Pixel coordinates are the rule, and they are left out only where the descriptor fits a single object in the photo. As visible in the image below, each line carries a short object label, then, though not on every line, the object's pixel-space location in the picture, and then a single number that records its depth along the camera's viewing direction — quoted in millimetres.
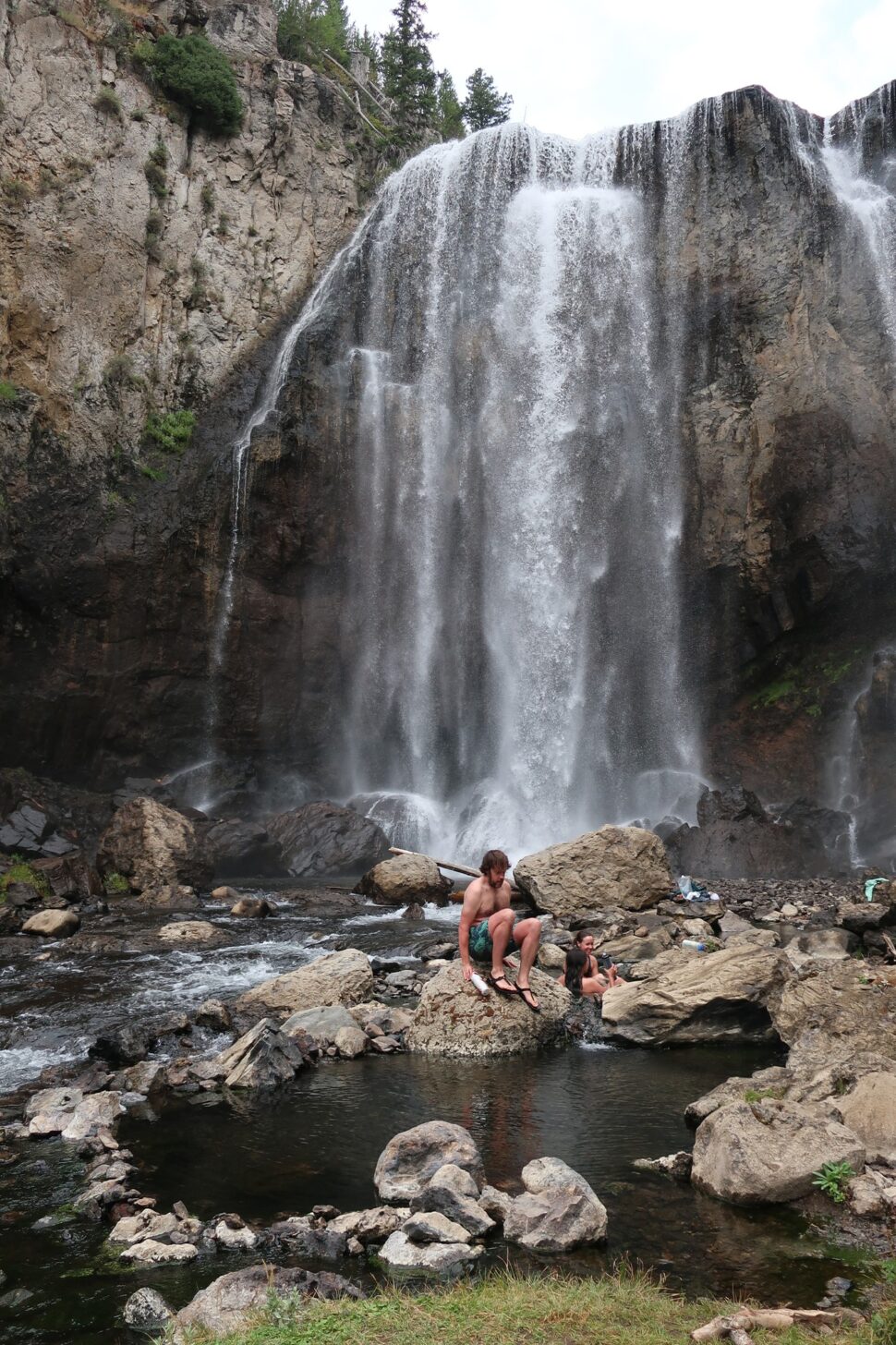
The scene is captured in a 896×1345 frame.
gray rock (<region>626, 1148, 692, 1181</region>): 5977
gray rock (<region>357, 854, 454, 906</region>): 17781
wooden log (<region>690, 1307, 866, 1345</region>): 3611
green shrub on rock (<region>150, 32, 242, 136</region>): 29906
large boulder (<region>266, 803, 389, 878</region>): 22062
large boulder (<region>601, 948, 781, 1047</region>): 9055
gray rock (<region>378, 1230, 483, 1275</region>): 4770
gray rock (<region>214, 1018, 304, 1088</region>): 7992
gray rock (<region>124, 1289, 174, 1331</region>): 4391
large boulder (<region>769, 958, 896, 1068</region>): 7562
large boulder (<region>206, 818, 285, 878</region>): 21703
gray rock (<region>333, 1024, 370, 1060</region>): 8805
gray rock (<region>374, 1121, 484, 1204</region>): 5590
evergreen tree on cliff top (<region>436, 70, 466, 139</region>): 46562
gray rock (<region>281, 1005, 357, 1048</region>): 9039
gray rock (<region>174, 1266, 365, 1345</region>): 4105
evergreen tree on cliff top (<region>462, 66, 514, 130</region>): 51219
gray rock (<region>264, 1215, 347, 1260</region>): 5008
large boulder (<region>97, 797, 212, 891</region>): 18891
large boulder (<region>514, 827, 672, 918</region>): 15109
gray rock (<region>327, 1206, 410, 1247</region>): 5117
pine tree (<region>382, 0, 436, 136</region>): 39469
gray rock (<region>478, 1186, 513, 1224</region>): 5207
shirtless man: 8594
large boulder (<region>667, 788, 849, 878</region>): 20312
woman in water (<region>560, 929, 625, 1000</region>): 10430
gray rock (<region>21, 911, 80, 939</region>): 14875
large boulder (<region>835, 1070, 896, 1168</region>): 5943
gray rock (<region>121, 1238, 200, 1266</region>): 5012
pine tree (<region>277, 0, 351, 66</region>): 38312
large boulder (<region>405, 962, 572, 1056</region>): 8648
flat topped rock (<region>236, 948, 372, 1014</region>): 10234
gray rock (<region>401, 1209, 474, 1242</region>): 4945
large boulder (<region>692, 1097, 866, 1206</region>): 5484
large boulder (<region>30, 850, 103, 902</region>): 17859
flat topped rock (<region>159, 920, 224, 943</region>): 14391
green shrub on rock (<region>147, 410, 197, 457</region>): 26750
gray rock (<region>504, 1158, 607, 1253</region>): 4977
